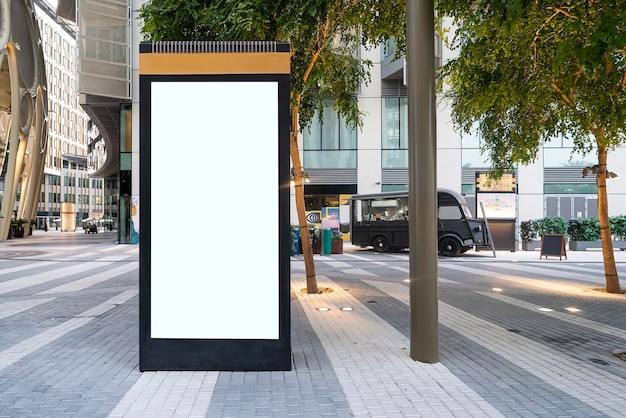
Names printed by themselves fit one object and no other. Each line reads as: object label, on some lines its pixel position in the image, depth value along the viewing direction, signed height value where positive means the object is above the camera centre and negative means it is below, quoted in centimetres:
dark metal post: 495 +33
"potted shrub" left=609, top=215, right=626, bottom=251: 2258 -65
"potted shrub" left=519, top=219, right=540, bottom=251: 2316 -106
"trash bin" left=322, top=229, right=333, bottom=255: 2039 -114
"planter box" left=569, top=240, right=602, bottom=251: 2267 -157
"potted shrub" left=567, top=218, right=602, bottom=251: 2270 -106
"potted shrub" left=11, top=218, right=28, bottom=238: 3409 -66
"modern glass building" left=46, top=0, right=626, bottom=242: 2578 +436
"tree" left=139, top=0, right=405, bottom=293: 620 +312
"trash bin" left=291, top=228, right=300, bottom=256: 1911 -110
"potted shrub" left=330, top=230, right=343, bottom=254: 2106 -137
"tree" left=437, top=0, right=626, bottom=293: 696 +264
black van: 1981 -38
